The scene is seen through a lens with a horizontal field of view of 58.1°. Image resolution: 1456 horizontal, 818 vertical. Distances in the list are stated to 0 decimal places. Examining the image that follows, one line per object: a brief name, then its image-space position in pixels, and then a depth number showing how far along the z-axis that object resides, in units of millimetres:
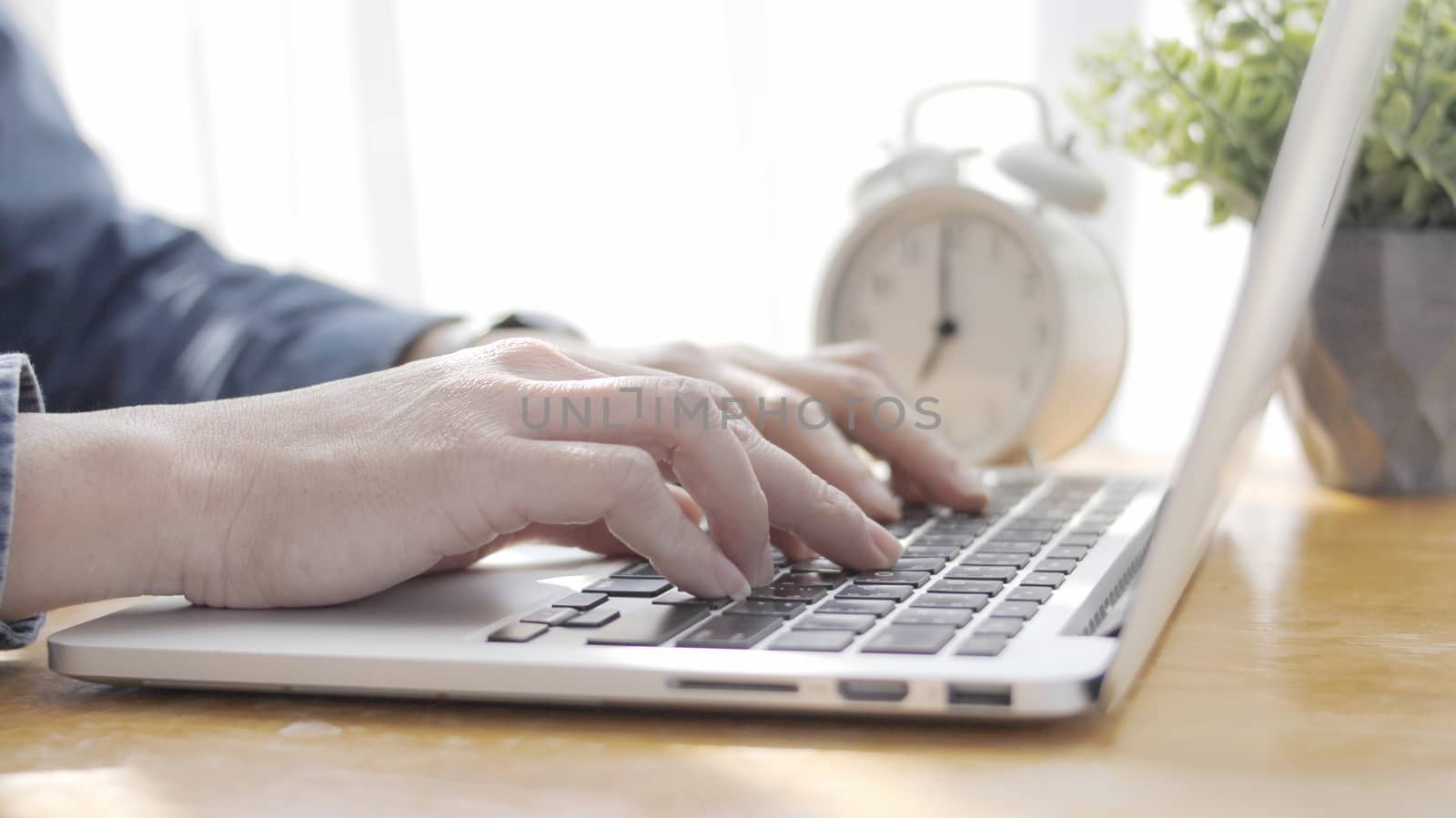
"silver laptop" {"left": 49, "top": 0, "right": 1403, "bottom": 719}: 416
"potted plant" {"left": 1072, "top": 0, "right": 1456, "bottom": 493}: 917
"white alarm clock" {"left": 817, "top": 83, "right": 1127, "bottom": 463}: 1072
